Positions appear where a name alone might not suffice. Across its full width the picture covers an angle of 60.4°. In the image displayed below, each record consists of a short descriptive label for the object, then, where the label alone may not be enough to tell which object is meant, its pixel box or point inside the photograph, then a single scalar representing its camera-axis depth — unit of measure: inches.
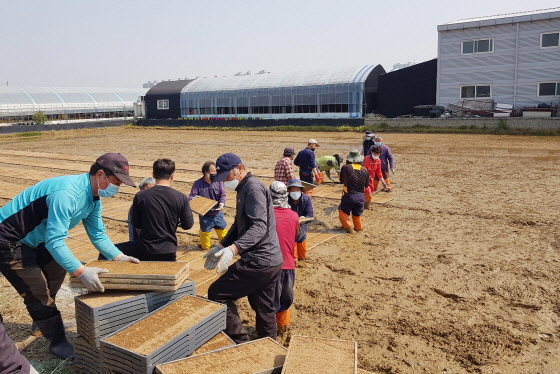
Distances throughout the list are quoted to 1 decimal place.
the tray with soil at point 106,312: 146.3
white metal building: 1182.3
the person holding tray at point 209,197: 296.3
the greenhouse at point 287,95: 1423.5
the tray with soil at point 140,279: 153.9
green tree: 1642.5
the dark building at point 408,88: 1354.6
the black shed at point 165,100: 1844.2
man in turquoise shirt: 150.7
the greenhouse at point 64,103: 1763.0
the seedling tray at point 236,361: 132.5
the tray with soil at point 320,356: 132.1
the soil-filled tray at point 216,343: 148.5
